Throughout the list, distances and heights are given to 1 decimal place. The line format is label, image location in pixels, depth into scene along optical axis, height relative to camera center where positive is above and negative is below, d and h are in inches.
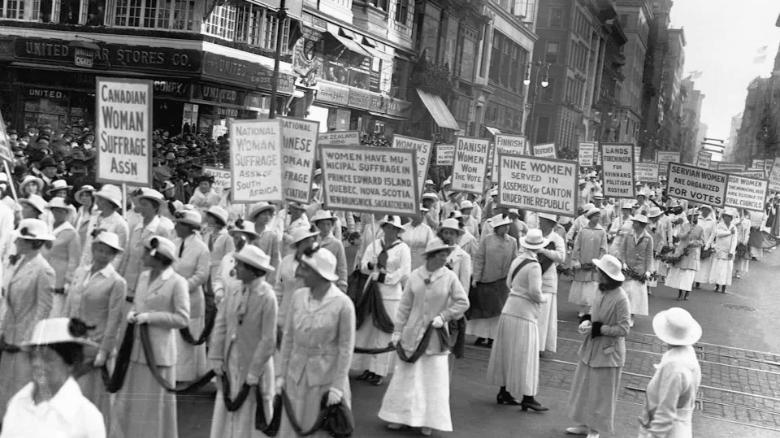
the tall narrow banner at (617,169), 706.8 +4.2
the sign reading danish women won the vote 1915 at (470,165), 773.8 -3.9
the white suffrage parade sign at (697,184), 700.0 -0.5
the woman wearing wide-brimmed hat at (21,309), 295.3 -57.6
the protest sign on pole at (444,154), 1031.3 +3.0
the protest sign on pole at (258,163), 416.8 -10.6
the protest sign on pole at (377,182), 412.2 -13.1
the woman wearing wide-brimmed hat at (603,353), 353.1 -63.6
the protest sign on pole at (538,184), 517.3 -8.9
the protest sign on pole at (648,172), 1179.3 +7.6
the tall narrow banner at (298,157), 447.9 -6.5
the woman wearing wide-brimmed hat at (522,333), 403.5 -68.0
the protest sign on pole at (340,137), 624.0 +5.7
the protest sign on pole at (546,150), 1032.8 +18.6
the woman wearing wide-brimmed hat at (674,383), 266.8 -53.8
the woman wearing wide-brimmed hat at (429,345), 350.9 -66.5
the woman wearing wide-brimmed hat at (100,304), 284.8 -51.9
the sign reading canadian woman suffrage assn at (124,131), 369.1 -2.4
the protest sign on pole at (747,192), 810.8 -2.8
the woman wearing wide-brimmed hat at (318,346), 275.6 -55.5
